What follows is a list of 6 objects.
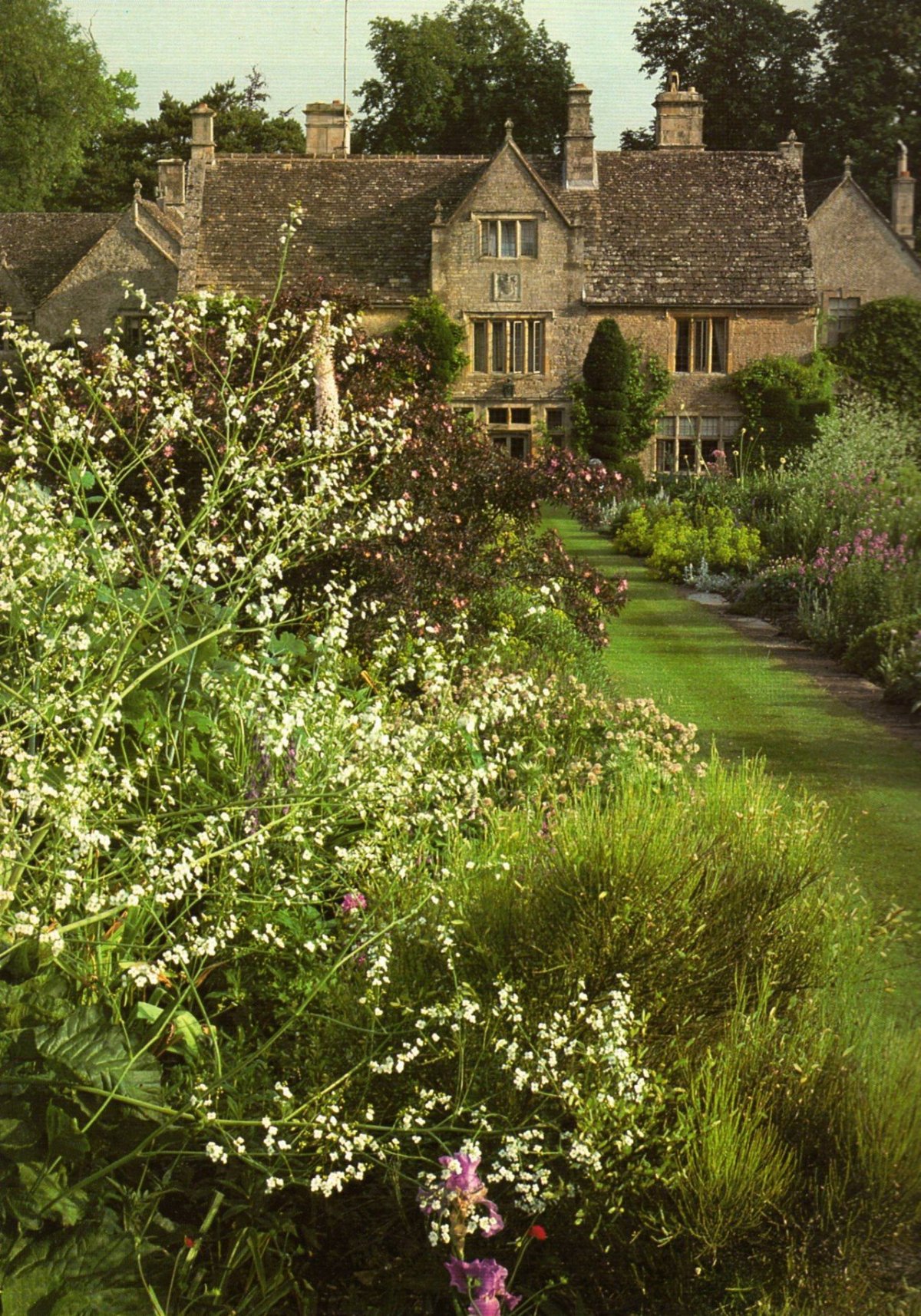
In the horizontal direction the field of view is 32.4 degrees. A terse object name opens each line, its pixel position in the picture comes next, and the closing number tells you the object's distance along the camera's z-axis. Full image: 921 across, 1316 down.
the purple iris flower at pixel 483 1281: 3.21
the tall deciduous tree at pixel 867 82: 47.88
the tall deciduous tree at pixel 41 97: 49.72
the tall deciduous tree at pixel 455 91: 50.12
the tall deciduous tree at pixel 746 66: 49.94
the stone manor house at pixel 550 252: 35.62
